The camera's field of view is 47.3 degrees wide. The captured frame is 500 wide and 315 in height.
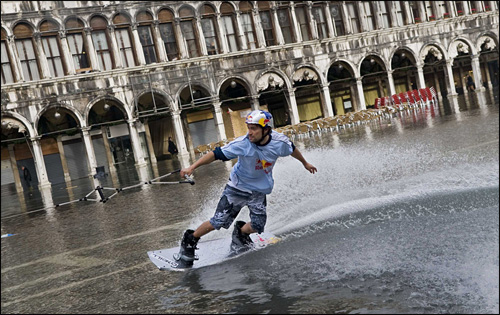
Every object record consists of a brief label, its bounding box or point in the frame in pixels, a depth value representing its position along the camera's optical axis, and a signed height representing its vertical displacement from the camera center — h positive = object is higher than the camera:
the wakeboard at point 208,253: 6.38 -1.35
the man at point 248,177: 6.06 -0.54
